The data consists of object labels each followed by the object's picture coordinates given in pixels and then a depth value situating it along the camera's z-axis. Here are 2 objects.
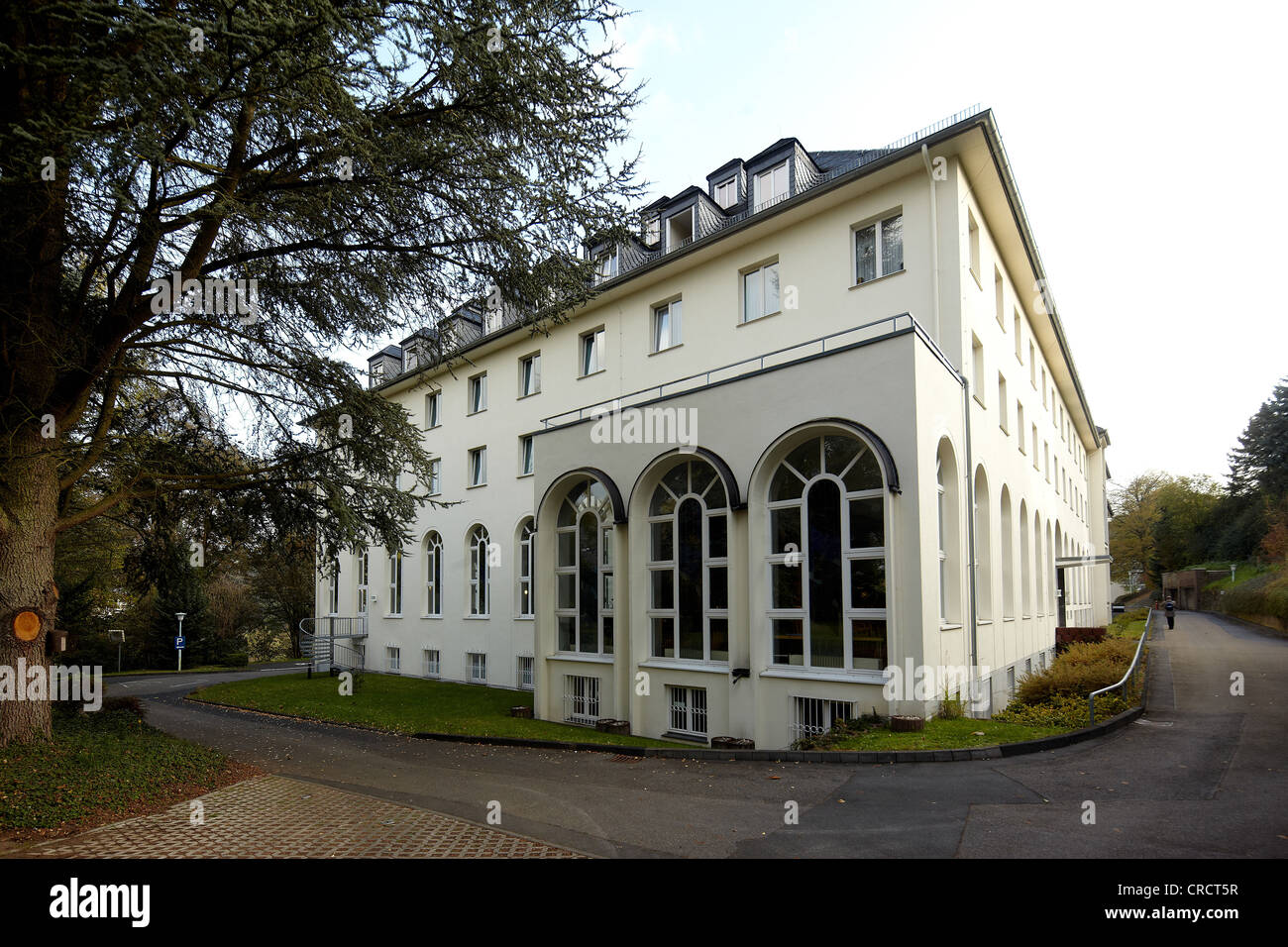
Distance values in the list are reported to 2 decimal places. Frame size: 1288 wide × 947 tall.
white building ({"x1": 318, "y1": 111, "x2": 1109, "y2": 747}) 11.88
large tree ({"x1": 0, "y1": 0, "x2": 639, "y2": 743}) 6.67
